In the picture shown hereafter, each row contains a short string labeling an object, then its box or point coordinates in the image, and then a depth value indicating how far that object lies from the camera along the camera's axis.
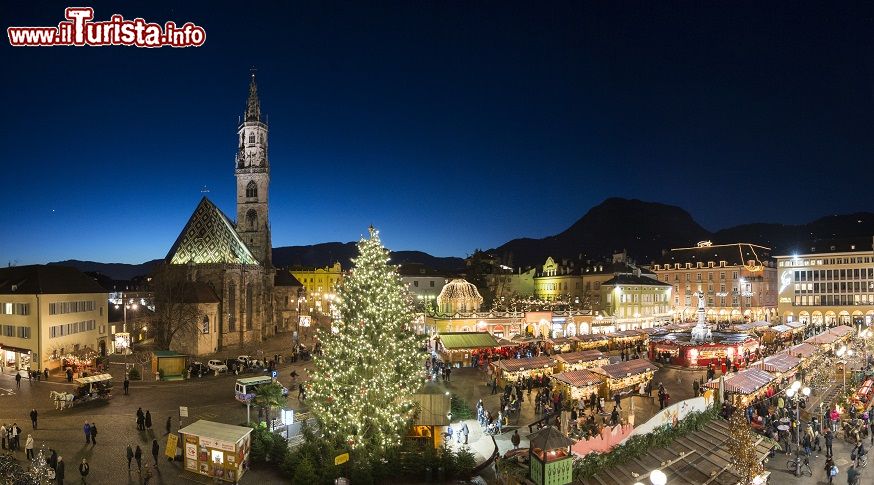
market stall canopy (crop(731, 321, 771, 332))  52.10
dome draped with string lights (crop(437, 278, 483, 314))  56.15
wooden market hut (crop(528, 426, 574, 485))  16.62
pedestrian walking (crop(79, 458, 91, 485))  17.97
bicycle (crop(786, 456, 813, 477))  22.25
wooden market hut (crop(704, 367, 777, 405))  27.81
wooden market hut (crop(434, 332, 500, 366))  42.97
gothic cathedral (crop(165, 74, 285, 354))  50.50
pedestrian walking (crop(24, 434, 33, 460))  19.39
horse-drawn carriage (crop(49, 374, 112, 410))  27.34
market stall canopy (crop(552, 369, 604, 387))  28.98
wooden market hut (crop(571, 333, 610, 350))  46.88
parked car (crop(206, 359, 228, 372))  38.84
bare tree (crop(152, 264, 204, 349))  45.08
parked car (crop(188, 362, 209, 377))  37.41
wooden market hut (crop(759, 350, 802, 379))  32.17
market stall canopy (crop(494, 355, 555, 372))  33.50
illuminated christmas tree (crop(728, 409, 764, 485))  17.03
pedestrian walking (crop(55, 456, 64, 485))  17.42
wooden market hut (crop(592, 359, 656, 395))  30.50
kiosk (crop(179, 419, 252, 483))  18.36
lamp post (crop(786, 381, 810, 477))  22.08
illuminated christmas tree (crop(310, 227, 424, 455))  19.23
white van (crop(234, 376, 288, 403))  28.36
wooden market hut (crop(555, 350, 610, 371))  34.38
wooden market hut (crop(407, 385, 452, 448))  20.92
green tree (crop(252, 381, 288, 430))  24.14
